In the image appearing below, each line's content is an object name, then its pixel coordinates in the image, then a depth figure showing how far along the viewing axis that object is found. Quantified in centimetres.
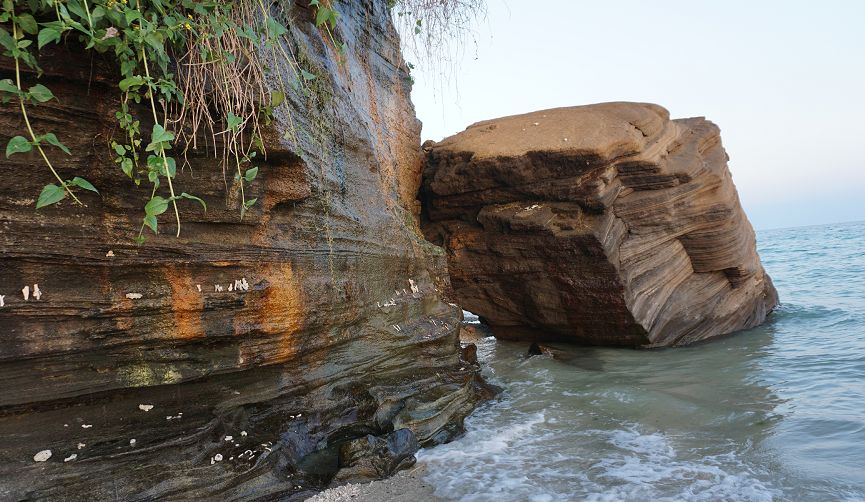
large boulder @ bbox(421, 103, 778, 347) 649
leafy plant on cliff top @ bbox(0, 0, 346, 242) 238
